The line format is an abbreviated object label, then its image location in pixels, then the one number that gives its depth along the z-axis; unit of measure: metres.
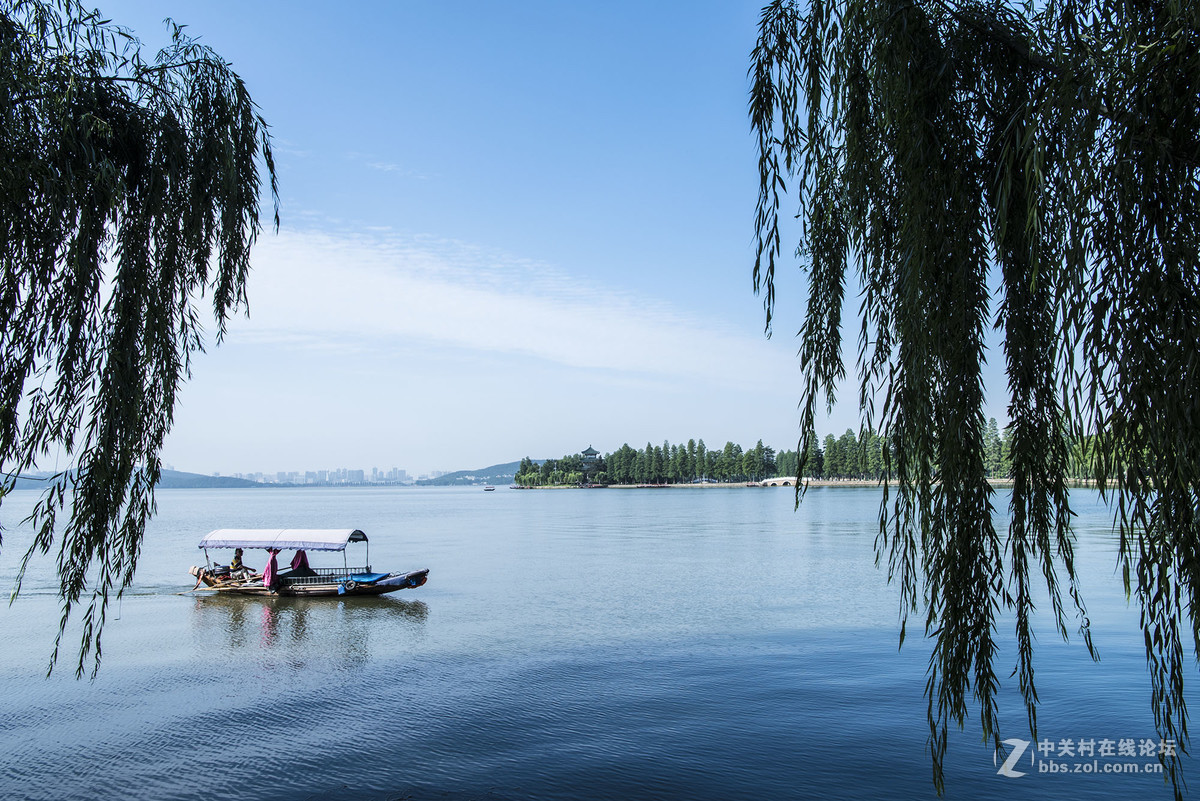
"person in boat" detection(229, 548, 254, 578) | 30.48
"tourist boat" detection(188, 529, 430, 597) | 28.78
